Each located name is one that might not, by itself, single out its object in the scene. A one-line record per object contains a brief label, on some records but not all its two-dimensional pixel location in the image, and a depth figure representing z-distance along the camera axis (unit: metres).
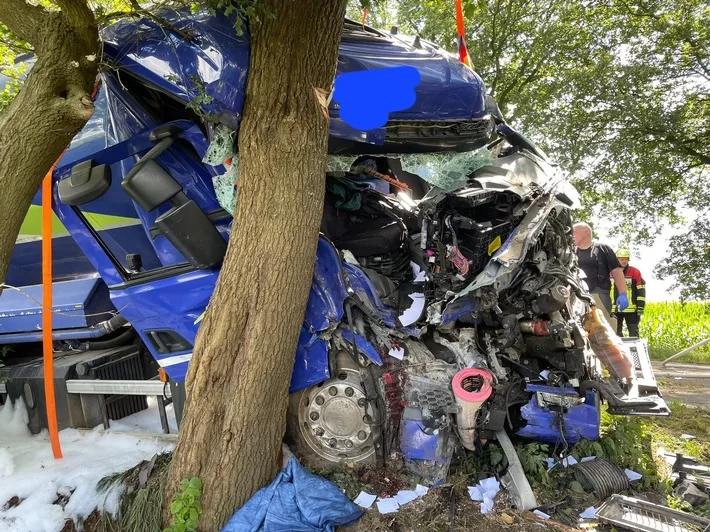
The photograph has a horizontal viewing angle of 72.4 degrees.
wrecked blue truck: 2.92
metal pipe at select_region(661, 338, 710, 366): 6.22
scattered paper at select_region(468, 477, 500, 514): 2.93
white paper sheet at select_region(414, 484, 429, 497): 3.00
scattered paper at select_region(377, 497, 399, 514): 2.86
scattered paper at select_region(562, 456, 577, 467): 3.29
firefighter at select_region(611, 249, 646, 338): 6.83
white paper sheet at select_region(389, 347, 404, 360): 3.25
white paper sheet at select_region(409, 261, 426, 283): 3.58
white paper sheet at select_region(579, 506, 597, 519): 2.83
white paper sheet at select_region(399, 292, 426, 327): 3.32
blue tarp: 2.63
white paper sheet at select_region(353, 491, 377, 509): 2.92
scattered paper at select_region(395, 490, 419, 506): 2.94
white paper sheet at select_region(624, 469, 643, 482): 3.19
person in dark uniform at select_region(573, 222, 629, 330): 6.26
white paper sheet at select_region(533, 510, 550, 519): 2.84
